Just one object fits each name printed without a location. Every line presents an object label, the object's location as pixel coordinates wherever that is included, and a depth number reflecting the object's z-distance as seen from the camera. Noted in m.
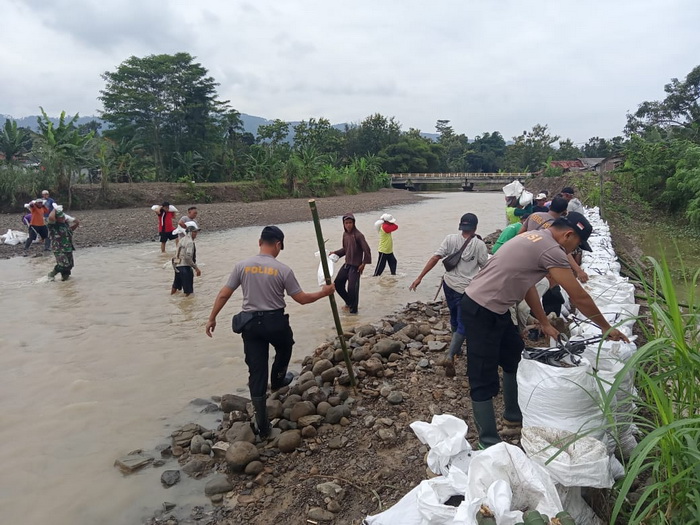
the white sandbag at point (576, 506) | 2.11
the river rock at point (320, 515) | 2.85
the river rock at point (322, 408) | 4.13
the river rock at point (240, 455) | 3.57
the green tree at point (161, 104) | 35.88
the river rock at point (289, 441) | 3.77
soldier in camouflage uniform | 8.84
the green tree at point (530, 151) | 61.23
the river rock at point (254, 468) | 3.53
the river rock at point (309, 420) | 4.00
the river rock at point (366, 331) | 6.14
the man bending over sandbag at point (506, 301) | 2.78
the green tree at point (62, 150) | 21.22
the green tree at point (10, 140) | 26.92
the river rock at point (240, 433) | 3.88
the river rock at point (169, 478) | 3.59
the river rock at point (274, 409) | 4.19
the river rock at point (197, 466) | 3.71
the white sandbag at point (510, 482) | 1.91
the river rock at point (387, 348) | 5.25
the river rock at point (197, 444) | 3.97
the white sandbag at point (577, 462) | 2.04
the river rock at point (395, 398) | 4.17
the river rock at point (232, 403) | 4.53
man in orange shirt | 12.89
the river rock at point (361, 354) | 5.18
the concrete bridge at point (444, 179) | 55.69
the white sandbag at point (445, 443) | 2.40
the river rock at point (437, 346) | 5.36
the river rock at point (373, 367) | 4.79
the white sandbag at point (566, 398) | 2.33
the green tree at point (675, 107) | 29.83
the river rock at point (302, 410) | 4.11
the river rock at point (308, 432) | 3.90
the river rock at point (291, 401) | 4.27
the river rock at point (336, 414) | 4.05
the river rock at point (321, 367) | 4.99
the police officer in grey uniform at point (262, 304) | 3.80
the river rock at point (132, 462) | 3.80
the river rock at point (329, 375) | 4.77
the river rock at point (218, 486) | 3.42
